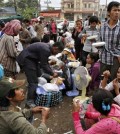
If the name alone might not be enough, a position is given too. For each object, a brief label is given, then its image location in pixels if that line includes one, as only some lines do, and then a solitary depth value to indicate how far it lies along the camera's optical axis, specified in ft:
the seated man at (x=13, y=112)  3.88
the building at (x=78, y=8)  132.97
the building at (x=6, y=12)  50.19
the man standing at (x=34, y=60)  8.51
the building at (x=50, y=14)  84.66
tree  92.78
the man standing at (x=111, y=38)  7.01
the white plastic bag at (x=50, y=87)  9.20
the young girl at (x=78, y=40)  15.12
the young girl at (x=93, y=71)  9.18
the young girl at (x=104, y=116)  4.42
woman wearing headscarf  9.12
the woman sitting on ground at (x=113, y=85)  6.76
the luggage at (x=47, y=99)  9.14
